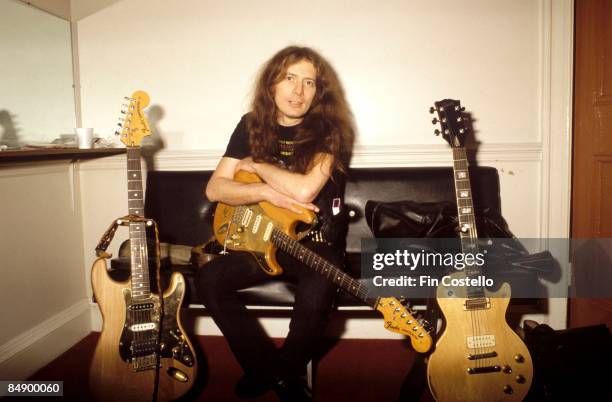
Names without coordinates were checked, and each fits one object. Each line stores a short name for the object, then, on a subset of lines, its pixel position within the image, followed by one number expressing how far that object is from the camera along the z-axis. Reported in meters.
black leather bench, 2.51
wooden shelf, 2.01
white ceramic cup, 2.53
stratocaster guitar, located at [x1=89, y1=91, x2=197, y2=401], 1.84
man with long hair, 1.91
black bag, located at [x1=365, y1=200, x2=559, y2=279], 2.03
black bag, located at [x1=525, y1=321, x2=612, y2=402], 1.88
